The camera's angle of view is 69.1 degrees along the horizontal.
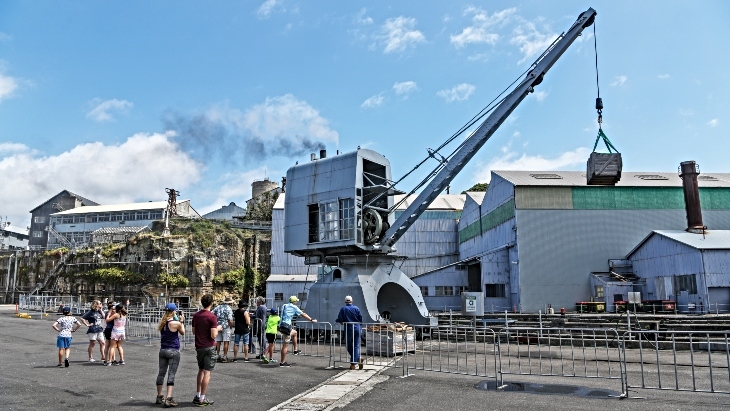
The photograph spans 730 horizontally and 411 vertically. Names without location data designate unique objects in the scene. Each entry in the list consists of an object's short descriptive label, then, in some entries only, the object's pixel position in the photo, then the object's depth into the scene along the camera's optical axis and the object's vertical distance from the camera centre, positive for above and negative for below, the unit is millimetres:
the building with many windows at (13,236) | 85325 +9167
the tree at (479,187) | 75875 +14453
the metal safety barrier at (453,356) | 12258 -1879
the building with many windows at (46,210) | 78375 +12110
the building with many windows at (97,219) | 70188 +9741
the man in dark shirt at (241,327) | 14145 -997
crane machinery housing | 20016 +2841
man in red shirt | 8281 -816
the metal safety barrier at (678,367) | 9992 -1894
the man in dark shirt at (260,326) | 14531 -1032
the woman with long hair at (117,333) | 13062 -1040
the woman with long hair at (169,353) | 8461 -982
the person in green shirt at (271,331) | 13359 -1024
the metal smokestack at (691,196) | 34969 +5988
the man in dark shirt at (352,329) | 12439 -929
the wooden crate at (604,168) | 21297 +4843
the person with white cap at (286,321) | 13125 -802
